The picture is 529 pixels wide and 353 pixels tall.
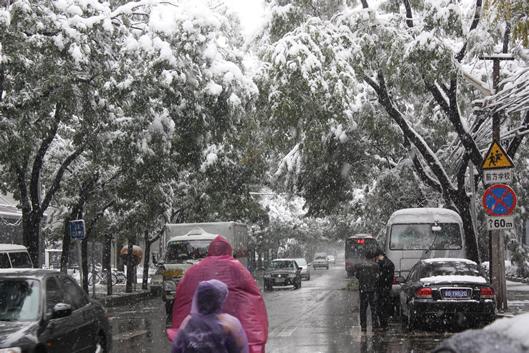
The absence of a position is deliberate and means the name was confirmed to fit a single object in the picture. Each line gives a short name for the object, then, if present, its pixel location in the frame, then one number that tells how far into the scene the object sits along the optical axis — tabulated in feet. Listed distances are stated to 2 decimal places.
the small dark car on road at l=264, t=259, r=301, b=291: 135.33
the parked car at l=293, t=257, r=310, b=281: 178.45
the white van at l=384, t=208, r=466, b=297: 70.69
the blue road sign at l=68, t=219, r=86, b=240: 82.64
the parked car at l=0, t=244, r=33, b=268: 64.03
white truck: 71.20
